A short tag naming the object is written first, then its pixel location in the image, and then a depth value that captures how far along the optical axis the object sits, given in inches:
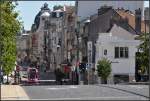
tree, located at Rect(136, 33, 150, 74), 3148.6
